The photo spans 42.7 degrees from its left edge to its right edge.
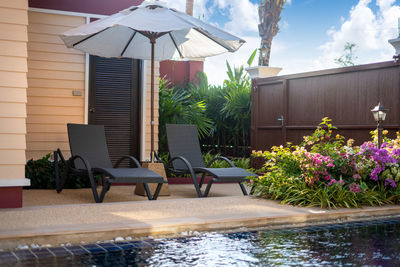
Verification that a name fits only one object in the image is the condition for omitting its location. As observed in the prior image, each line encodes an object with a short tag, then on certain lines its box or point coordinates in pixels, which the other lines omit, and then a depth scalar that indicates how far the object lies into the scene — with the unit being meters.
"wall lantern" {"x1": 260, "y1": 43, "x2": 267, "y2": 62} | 13.46
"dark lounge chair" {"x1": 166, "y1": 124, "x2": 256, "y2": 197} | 6.50
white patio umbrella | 6.25
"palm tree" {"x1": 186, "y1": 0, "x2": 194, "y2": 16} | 16.61
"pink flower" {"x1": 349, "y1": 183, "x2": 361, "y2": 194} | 5.67
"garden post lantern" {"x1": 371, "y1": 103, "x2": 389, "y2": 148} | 6.86
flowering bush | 5.66
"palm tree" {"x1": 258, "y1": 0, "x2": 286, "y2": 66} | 15.05
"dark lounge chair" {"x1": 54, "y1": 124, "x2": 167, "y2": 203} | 5.95
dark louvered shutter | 8.71
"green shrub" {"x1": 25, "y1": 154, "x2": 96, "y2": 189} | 7.53
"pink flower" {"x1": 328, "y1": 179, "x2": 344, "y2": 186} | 5.68
